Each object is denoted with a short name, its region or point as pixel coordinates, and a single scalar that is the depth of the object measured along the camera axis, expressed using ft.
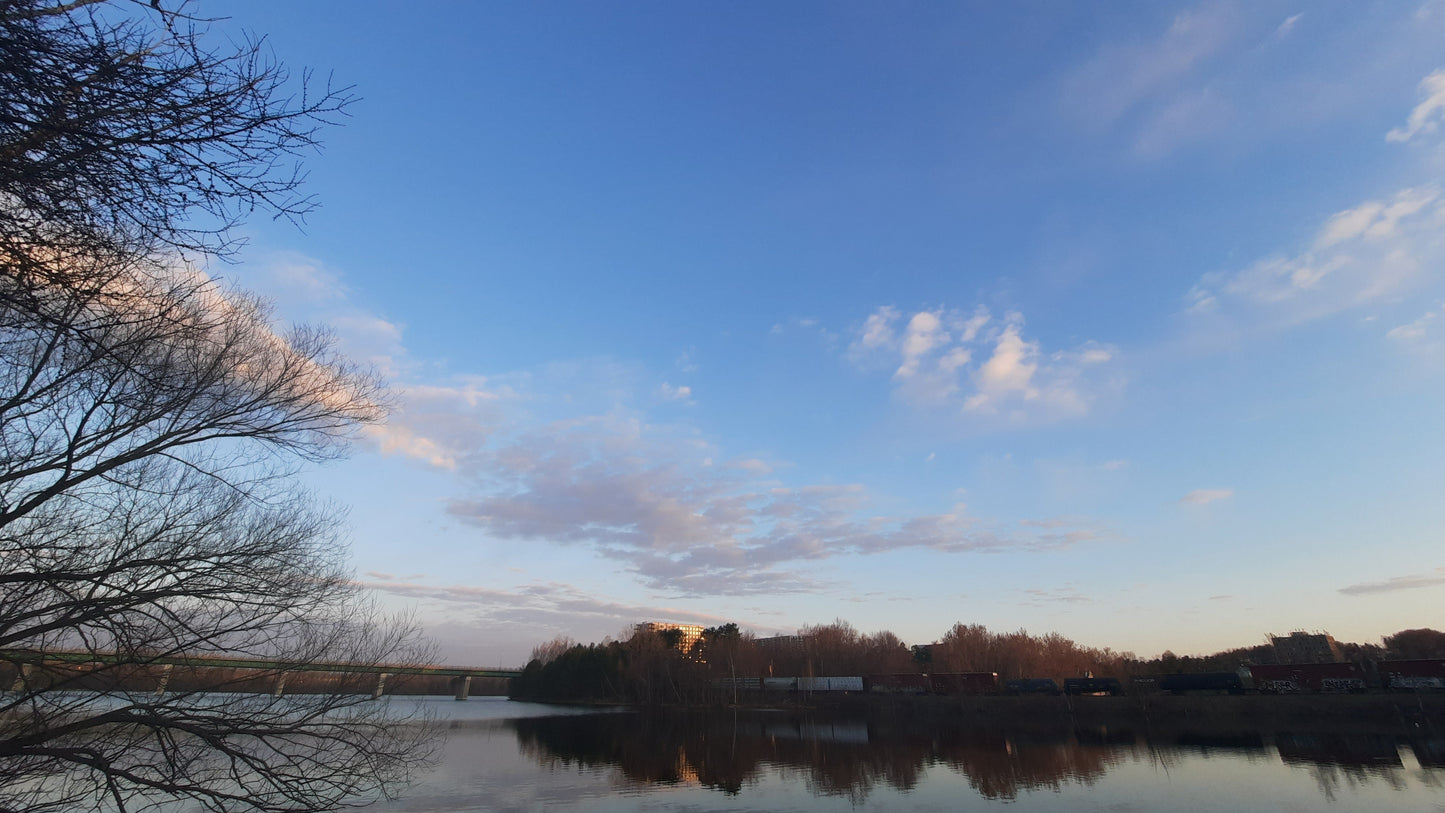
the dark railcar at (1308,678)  133.90
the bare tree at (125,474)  10.75
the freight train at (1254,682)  130.21
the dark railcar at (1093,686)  171.42
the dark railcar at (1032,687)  186.70
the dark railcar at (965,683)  191.52
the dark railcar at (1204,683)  150.71
